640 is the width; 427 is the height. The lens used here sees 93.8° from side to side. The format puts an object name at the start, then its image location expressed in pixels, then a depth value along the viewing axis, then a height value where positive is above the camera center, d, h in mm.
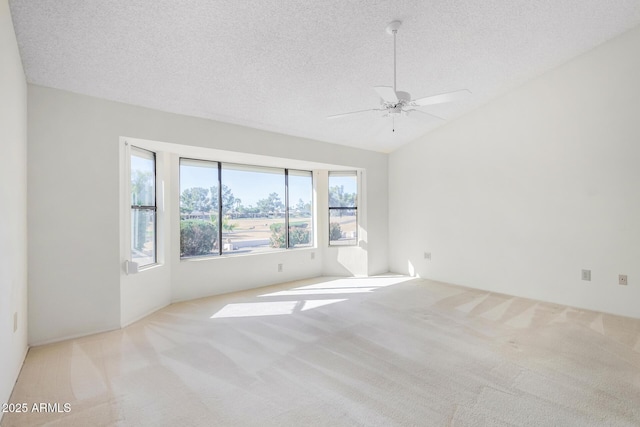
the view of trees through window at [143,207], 3848 +126
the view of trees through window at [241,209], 4750 +109
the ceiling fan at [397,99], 2549 +1026
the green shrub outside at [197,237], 4652 -336
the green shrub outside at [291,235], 5746 -406
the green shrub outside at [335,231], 6227 -357
